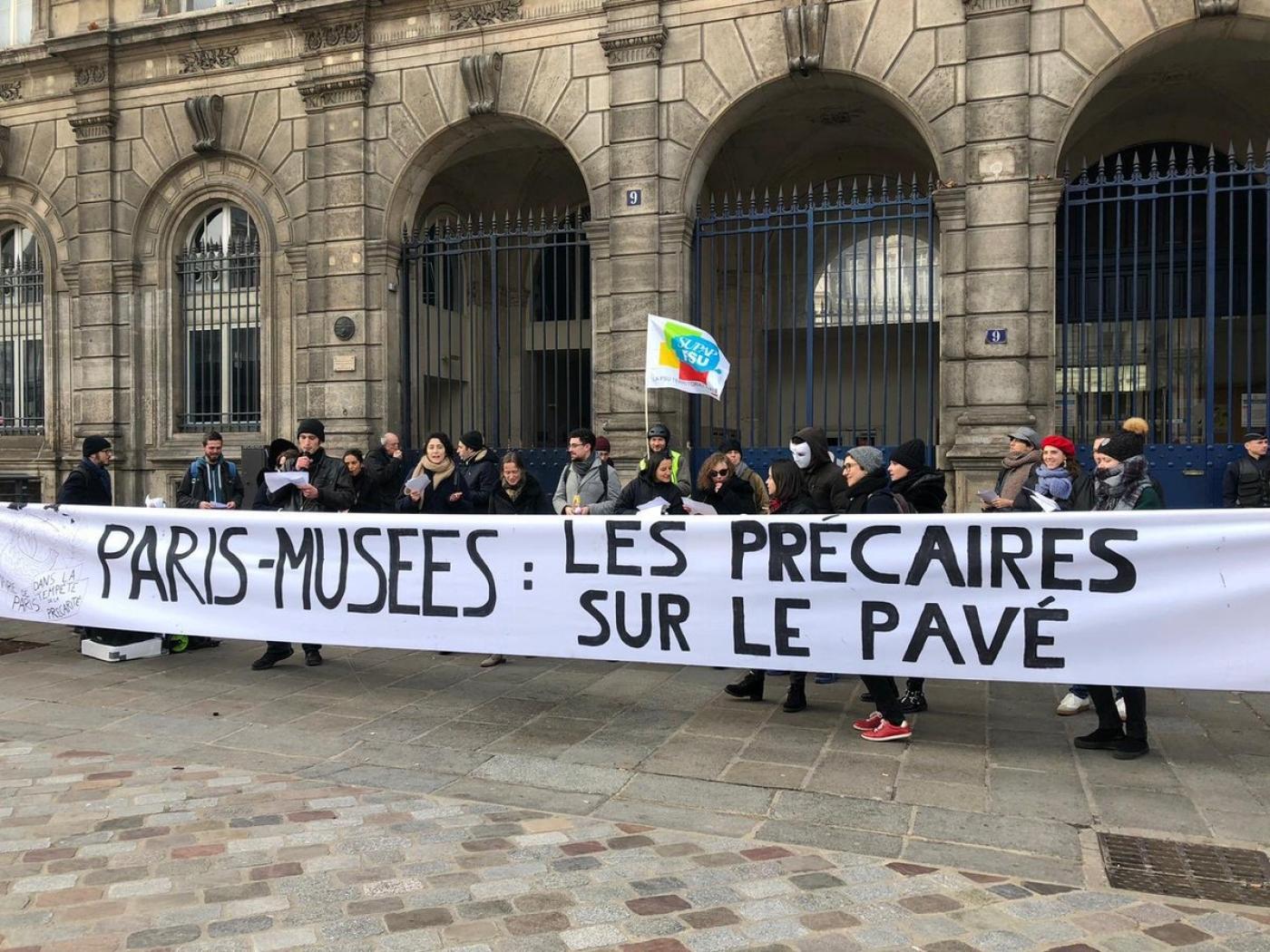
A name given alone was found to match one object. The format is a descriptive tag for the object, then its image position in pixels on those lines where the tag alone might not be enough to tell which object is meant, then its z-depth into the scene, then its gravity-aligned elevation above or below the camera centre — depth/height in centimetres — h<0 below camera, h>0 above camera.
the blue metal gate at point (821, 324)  1555 +240
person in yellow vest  855 +23
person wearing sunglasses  699 -12
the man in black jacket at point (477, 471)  834 +2
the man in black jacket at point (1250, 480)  920 -11
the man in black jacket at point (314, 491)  769 -13
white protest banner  524 -70
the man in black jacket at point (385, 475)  893 -1
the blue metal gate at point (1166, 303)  1391 +236
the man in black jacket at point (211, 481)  875 -6
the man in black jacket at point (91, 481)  849 -4
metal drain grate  386 -162
